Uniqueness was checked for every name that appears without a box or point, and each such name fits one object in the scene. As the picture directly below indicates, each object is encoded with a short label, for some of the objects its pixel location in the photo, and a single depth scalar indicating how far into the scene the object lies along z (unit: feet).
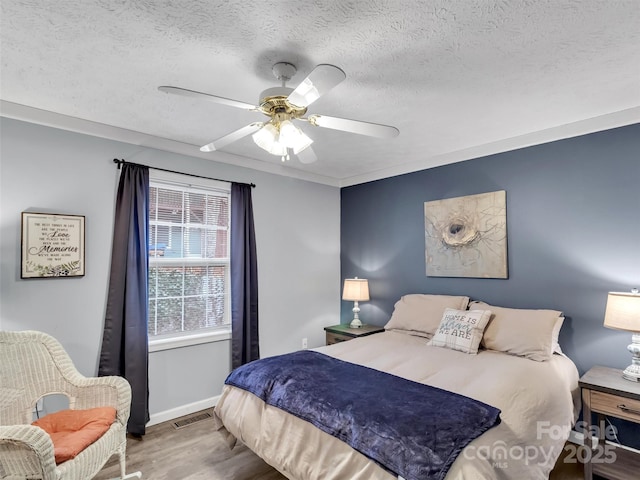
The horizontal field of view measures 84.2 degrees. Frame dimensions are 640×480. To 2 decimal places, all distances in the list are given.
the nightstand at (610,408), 7.01
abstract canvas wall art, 10.82
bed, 5.36
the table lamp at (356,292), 13.47
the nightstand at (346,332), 12.76
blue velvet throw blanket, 4.95
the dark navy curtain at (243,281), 11.78
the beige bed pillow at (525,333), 8.53
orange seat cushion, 5.91
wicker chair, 6.72
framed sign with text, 8.32
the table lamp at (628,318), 7.37
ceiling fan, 5.74
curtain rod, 9.78
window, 10.68
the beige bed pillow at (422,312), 10.90
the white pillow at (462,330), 9.23
